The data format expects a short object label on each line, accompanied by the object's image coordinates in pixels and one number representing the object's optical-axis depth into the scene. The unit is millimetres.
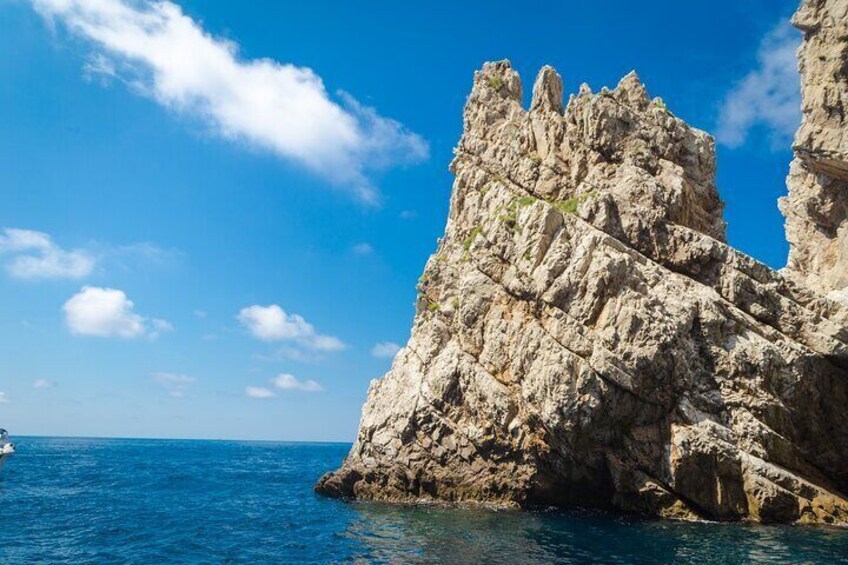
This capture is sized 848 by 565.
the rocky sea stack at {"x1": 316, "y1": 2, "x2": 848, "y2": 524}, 39562
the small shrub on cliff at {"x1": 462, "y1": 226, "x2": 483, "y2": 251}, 52481
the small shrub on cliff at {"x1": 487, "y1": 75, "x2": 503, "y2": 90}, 59875
